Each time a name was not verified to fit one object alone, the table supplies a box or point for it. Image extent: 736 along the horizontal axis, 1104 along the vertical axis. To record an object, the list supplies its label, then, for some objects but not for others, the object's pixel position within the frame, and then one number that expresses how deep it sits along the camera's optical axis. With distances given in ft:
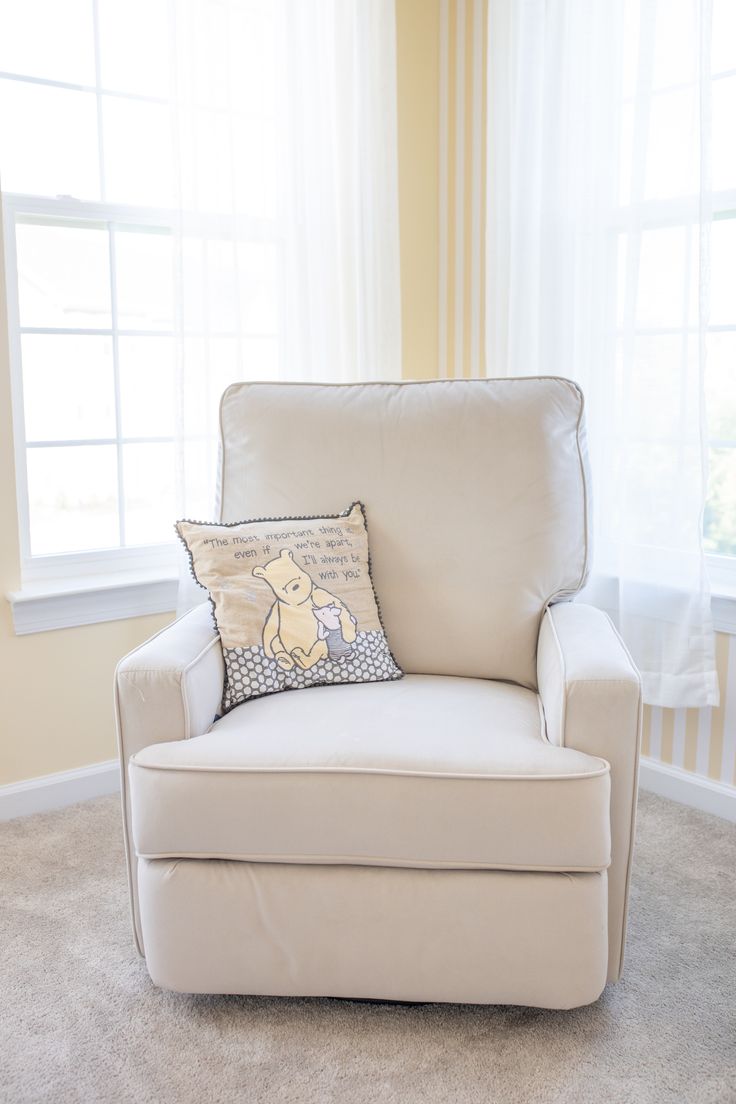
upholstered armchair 4.92
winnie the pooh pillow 6.16
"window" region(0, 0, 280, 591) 7.82
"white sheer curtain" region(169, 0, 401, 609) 8.13
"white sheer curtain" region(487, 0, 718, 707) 7.39
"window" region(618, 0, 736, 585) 7.27
